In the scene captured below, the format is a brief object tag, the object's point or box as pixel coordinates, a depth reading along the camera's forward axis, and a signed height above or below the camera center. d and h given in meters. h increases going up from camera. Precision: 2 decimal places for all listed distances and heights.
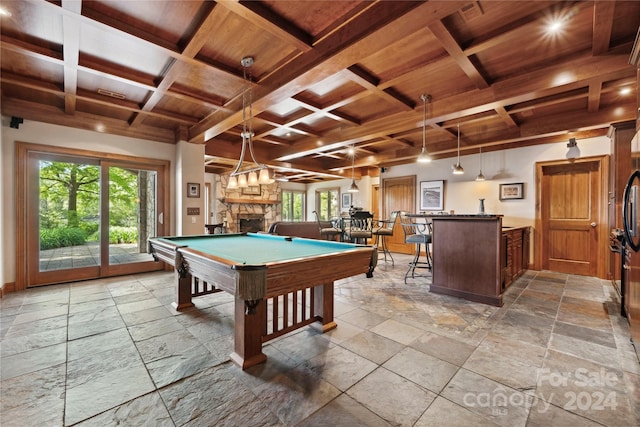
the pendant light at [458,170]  5.09 +0.81
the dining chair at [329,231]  5.96 -0.41
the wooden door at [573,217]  4.66 -0.09
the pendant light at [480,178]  5.44 +0.70
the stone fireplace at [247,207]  9.20 +0.20
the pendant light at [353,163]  6.81 +1.31
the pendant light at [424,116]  3.60 +1.37
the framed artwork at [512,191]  5.37 +0.44
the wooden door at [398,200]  7.09 +0.33
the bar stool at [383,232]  5.37 -0.39
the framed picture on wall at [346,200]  9.83 +0.45
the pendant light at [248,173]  3.24 +0.51
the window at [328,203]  10.53 +0.39
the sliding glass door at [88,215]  4.00 -0.04
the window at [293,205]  11.34 +0.32
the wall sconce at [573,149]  4.69 +1.10
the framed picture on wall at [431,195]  6.45 +0.41
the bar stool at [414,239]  4.24 -0.43
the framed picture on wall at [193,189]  4.92 +0.43
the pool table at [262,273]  1.67 -0.43
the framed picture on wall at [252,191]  9.67 +0.79
